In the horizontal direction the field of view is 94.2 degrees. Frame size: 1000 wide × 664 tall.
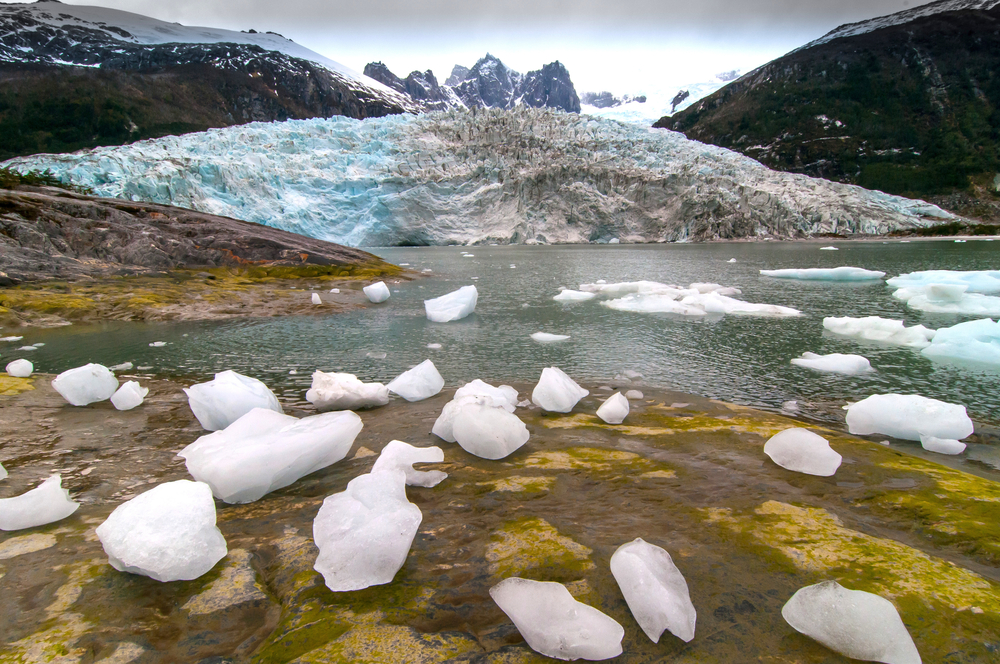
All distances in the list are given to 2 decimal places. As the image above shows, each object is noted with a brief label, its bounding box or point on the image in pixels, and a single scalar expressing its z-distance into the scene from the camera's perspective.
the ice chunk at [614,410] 2.23
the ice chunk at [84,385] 2.46
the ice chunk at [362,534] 1.02
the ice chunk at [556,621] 0.83
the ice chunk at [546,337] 4.24
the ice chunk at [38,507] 1.23
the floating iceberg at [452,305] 5.27
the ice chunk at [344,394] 2.52
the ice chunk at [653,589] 0.87
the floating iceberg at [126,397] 2.44
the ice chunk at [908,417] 2.01
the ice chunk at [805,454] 1.56
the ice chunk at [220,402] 2.09
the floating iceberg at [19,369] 2.89
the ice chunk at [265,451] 1.42
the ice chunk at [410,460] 1.51
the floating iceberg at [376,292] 6.54
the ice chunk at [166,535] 1.02
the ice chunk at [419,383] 2.70
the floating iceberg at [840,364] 3.21
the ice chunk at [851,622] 0.79
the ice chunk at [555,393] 2.42
